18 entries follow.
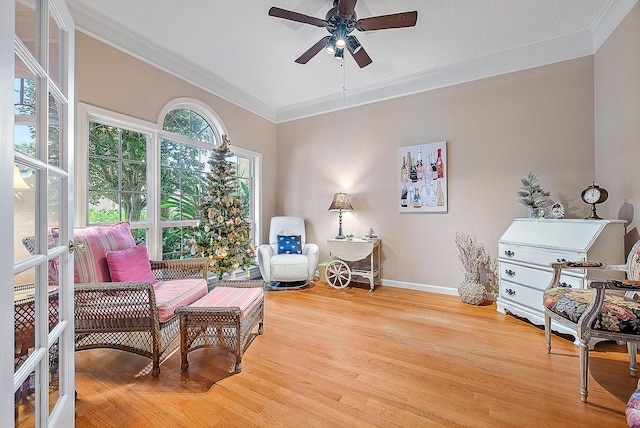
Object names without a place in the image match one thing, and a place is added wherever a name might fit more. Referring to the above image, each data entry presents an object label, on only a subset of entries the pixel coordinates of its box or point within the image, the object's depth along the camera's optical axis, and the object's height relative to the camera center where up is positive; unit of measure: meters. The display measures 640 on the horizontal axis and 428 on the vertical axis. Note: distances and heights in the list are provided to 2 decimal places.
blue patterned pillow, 3.97 -0.46
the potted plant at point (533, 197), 2.71 +0.17
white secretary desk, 2.14 -0.34
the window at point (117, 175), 2.52 +0.37
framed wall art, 3.40 +0.47
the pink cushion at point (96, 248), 1.89 -0.27
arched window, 3.10 +0.55
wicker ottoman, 1.81 -0.75
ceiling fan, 1.98 +1.48
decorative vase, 3.00 -0.86
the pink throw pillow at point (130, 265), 1.99 -0.40
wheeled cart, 3.55 -0.68
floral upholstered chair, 1.50 -0.59
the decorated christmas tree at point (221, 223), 3.07 -0.12
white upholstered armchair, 3.63 -0.60
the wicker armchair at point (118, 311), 1.72 -0.64
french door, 0.64 +0.00
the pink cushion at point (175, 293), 1.85 -0.61
